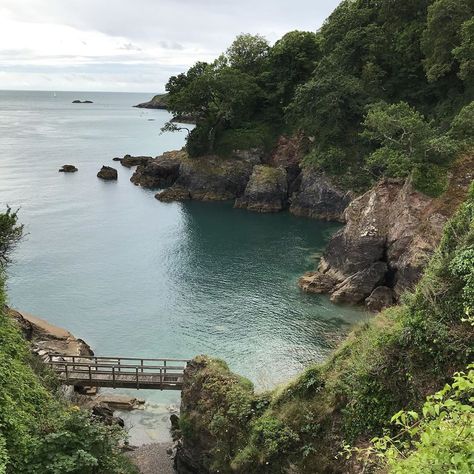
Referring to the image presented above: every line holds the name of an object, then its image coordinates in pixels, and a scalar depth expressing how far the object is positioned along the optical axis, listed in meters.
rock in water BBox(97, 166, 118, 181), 78.25
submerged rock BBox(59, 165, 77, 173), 83.09
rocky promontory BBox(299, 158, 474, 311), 31.98
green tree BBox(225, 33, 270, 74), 69.88
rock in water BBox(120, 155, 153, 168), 90.12
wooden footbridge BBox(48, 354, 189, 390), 22.22
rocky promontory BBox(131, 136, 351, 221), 55.31
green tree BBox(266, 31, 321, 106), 63.34
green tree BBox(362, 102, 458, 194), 33.09
